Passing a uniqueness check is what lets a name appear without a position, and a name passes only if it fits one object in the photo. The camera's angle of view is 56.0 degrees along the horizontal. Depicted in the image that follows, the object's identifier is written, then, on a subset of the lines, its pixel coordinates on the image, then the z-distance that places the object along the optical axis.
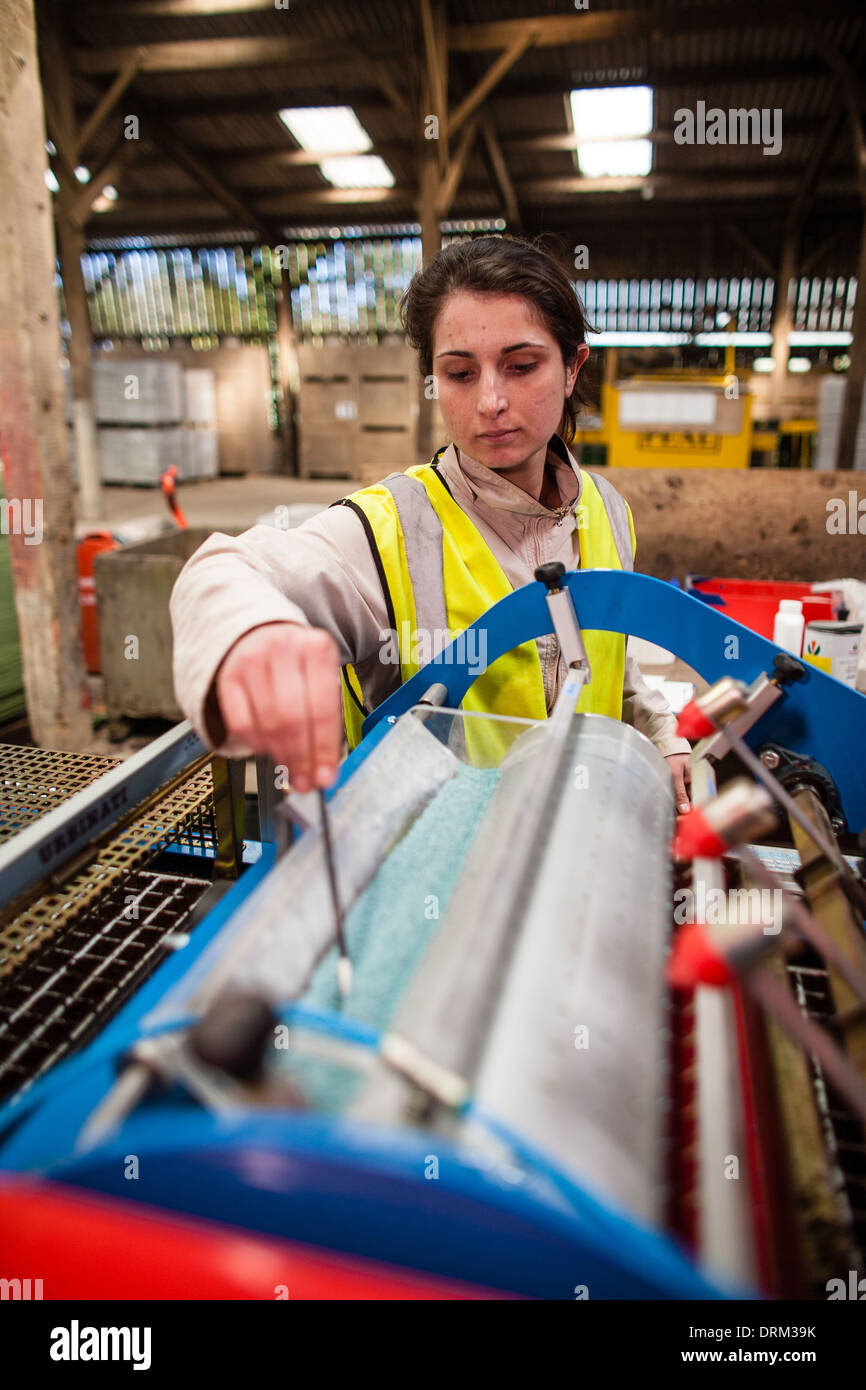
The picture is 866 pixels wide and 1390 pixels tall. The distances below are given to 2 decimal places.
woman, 1.46
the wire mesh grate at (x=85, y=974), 0.89
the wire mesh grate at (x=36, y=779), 1.25
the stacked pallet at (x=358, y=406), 11.22
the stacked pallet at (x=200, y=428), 10.80
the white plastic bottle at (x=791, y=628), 2.30
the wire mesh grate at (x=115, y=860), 0.99
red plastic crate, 2.71
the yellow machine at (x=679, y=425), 5.36
